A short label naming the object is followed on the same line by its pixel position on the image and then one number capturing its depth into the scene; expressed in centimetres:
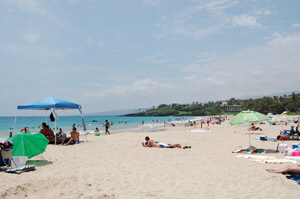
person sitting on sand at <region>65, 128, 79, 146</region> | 1220
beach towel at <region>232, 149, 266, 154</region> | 940
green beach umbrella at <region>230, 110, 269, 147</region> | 926
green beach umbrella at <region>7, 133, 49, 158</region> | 707
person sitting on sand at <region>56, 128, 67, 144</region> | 1205
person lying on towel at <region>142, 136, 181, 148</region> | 1067
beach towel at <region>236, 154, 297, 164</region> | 726
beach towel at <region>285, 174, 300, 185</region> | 519
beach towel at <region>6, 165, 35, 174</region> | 603
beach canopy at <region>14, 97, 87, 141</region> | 1125
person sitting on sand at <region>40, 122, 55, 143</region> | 1216
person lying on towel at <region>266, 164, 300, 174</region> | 561
